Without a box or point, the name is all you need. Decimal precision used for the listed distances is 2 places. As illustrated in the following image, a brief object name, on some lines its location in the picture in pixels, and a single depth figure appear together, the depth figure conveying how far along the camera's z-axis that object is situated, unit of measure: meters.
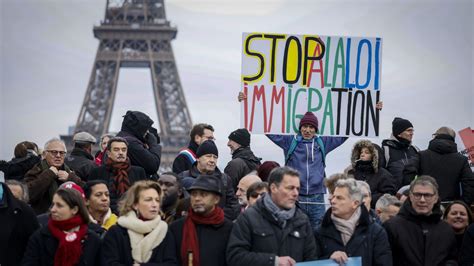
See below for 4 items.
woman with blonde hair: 8.84
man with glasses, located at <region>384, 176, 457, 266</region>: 9.74
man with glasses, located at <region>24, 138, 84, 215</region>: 10.98
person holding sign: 11.57
